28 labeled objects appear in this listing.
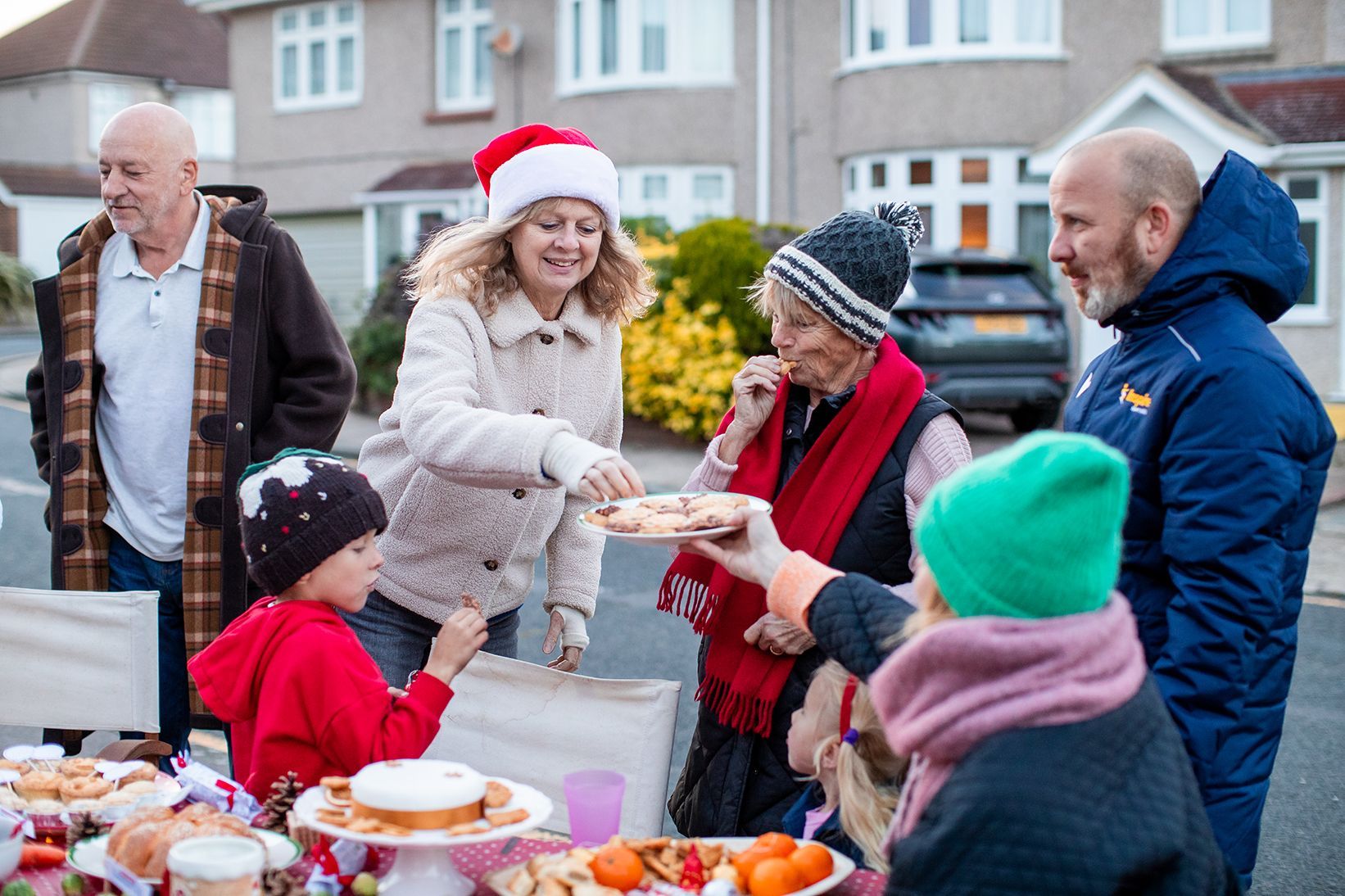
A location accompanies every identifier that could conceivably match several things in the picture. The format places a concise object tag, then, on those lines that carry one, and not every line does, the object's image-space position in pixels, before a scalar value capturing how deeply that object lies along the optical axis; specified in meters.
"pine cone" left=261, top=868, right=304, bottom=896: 2.10
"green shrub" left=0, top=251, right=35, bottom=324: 33.49
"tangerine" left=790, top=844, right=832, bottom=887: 2.15
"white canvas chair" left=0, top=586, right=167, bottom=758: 3.38
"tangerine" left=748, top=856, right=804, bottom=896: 2.10
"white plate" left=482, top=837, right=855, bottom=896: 2.12
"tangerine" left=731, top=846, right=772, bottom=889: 2.17
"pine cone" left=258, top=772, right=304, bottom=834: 2.35
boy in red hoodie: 2.45
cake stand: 2.07
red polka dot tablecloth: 2.26
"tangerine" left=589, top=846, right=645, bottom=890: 2.16
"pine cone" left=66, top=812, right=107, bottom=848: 2.41
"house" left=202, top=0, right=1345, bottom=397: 17.22
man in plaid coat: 3.79
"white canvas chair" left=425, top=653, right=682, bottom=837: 2.86
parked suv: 13.25
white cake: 2.08
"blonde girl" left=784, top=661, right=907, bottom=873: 2.40
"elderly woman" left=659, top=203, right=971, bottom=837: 2.92
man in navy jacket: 2.39
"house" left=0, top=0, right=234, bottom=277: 39.00
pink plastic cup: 2.38
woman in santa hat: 3.09
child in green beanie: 1.74
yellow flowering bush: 13.15
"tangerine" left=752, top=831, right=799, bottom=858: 2.21
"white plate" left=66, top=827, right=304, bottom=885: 2.24
